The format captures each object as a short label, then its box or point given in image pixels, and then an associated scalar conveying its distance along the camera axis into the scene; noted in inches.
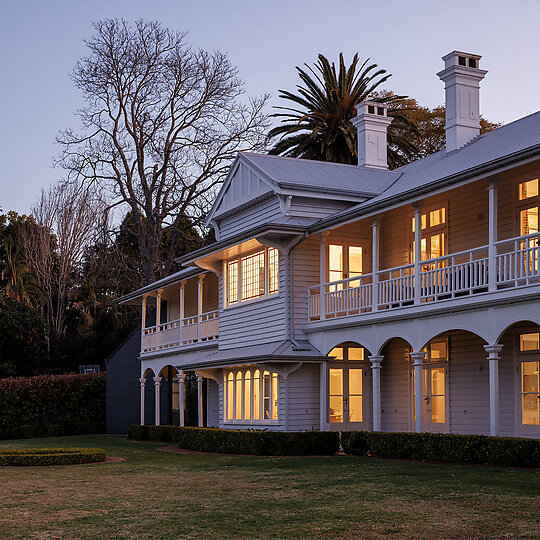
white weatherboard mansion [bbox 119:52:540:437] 738.8
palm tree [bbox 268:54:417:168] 1702.8
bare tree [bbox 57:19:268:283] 1738.4
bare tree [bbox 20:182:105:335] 2223.2
